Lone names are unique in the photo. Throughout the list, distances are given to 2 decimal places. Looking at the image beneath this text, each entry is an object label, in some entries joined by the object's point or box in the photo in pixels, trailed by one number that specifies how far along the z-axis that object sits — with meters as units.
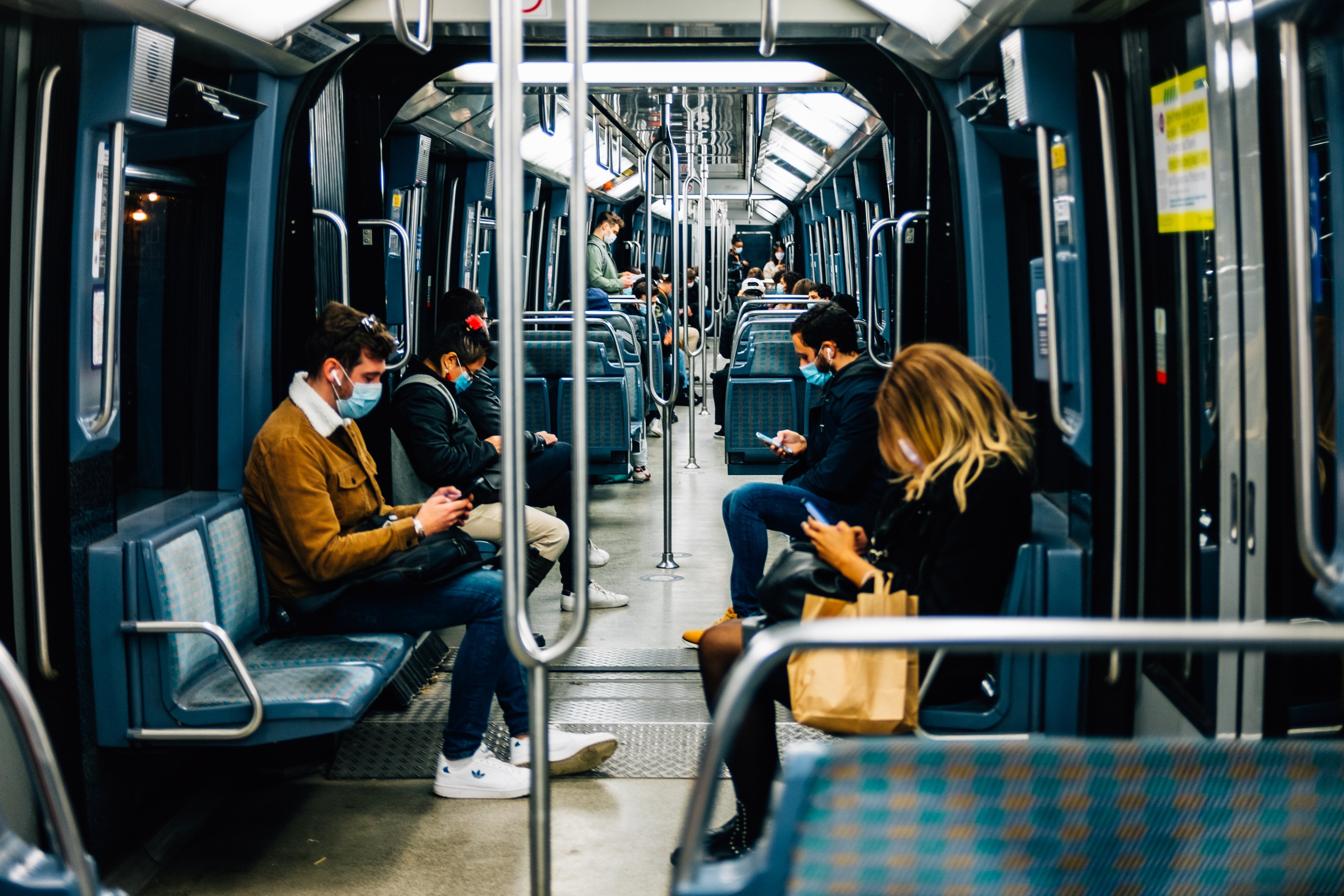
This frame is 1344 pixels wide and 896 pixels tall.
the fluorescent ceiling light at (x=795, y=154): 11.83
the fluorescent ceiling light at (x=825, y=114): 8.63
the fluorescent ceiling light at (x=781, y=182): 15.57
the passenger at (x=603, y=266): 11.72
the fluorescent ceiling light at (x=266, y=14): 3.23
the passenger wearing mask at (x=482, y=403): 5.08
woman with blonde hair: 2.78
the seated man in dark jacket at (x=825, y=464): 4.39
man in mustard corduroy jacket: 3.52
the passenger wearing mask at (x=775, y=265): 18.78
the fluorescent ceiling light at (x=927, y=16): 3.64
